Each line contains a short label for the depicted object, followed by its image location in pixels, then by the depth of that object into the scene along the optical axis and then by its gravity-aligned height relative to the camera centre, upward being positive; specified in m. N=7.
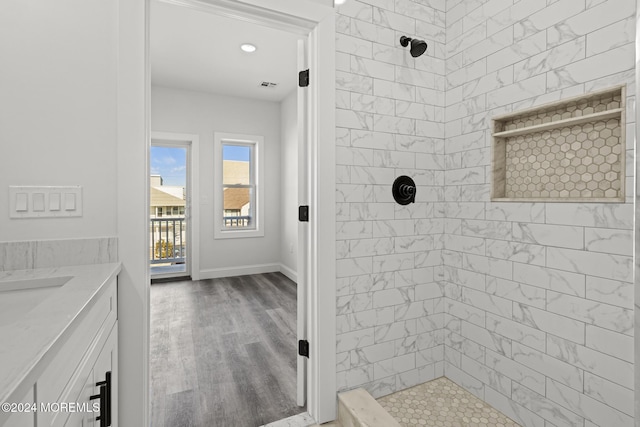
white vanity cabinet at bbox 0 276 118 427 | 0.56 -0.40
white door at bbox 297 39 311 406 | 1.84 -0.10
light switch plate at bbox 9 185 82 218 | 1.22 +0.04
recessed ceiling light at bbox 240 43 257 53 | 3.33 +1.78
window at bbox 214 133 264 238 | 4.97 +0.39
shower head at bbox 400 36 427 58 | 1.80 +0.97
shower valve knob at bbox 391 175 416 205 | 1.91 +0.13
